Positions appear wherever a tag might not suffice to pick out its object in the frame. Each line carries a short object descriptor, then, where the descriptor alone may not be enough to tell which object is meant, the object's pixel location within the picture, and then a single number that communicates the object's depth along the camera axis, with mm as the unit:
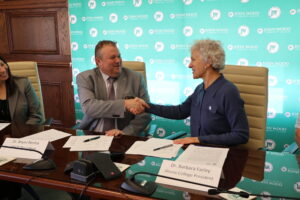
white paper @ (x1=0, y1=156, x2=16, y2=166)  1564
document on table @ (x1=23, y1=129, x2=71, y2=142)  1893
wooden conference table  1278
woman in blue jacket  1888
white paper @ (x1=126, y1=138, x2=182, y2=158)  1618
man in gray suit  2377
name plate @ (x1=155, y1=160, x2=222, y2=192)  1263
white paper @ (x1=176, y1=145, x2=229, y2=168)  1469
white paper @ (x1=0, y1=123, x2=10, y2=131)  2162
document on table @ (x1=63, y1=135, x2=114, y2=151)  1706
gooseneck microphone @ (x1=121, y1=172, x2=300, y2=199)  1182
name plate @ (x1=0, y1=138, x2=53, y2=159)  1620
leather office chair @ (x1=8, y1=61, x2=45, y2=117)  2852
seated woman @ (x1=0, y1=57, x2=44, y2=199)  2531
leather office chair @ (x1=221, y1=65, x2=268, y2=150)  2176
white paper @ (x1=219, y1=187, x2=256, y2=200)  1166
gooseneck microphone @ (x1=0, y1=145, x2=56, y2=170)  1463
